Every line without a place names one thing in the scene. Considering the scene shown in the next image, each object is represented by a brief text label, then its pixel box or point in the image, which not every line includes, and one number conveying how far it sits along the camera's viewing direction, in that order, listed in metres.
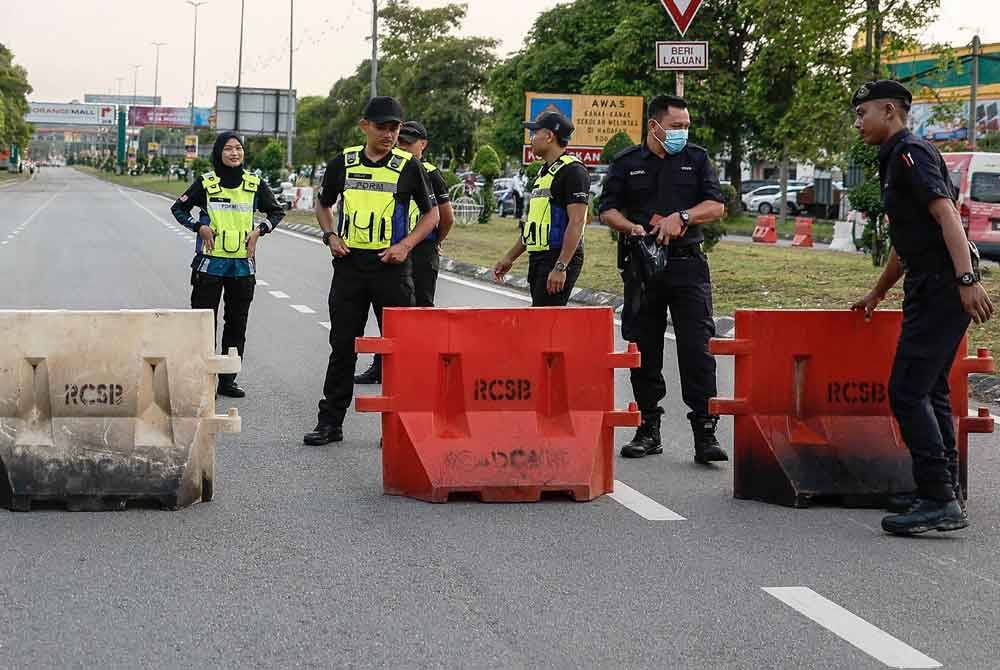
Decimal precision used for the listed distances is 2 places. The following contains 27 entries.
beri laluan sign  13.23
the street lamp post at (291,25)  70.19
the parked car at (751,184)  65.28
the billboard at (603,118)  42.53
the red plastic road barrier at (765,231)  38.19
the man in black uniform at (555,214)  9.20
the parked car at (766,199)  60.09
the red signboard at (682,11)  13.72
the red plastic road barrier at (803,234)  36.50
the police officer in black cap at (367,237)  8.77
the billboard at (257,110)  68.56
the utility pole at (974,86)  38.12
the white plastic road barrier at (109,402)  7.09
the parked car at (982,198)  26.94
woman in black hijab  11.03
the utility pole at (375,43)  49.33
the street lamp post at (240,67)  82.53
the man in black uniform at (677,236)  8.42
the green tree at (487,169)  46.06
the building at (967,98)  54.50
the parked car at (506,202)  58.06
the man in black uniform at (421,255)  11.04
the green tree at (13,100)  146.38
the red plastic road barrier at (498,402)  7.37
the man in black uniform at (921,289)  6.68
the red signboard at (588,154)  32.09
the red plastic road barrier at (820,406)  7.39
